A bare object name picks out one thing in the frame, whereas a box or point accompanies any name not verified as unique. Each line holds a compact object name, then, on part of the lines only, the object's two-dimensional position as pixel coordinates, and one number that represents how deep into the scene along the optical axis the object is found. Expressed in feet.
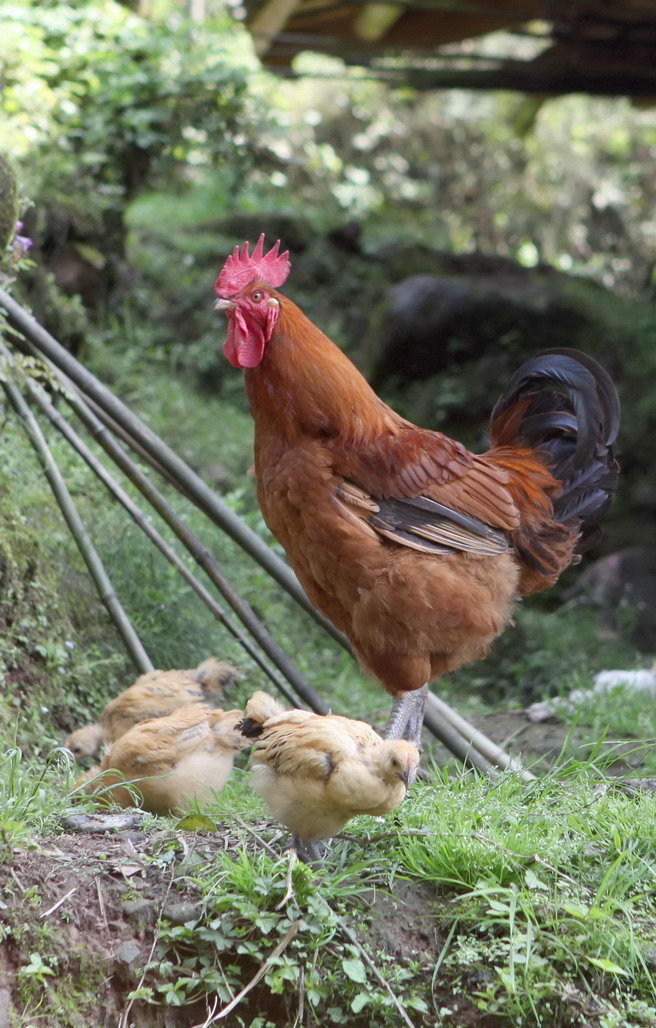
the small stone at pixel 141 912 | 21.04
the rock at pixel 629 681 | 44.62
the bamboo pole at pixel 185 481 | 29.86
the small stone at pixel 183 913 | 20.89
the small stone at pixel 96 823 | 24.38
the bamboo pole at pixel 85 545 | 34.24
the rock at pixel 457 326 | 71.31
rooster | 27.63
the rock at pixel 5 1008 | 19.08
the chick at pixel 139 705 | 30.83
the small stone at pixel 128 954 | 20.33
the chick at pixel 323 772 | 20.61
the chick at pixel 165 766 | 27.35
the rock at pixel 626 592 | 57.67
